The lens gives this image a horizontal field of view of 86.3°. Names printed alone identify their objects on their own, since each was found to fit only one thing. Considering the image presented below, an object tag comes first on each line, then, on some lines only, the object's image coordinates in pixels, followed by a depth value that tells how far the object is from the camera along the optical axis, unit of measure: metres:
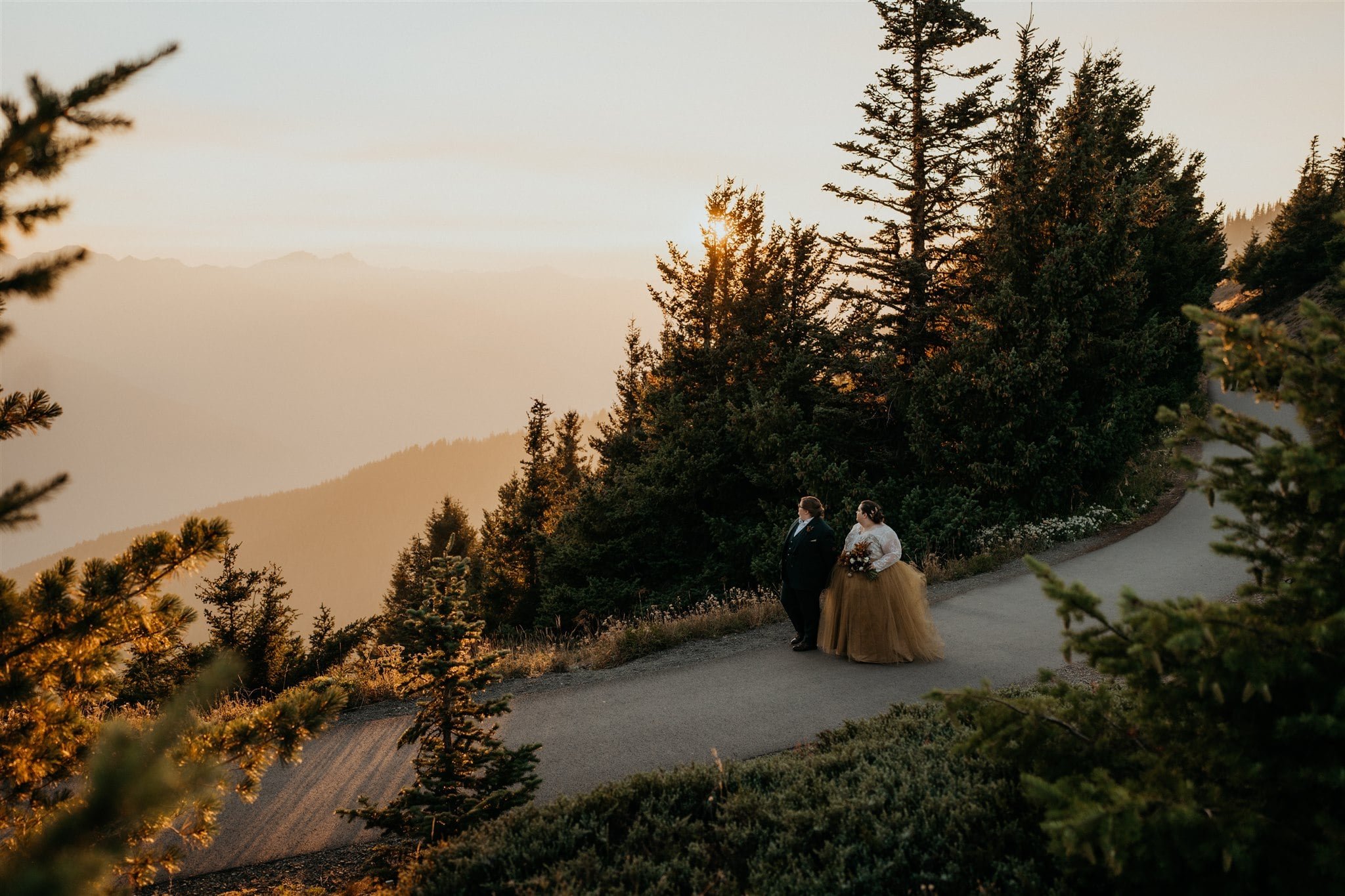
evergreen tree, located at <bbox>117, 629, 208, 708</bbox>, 13.79
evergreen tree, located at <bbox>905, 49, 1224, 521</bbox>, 15.54
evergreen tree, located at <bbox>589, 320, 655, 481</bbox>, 25.88
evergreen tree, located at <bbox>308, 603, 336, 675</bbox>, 18.25
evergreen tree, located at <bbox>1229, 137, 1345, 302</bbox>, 41.22
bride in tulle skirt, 8.79
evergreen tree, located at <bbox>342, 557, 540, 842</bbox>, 5.08
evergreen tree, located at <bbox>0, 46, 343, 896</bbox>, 2.92
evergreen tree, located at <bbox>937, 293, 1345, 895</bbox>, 2.71
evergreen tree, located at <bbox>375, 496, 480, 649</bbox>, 43.34
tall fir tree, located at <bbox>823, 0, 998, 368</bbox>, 18.73
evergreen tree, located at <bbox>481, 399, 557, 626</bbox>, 30.06
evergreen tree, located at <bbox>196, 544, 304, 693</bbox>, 22.69
